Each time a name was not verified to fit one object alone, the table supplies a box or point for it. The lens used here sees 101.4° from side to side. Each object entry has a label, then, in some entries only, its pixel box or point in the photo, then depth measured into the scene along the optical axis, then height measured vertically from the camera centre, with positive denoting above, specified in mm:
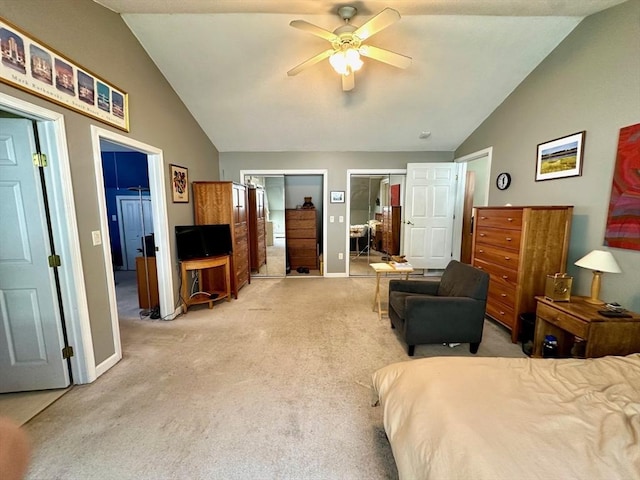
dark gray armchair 2420 -985
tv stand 3540 -1019
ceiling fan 1991 +1400
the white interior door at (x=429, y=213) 4961 -72
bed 877 -839
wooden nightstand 1929 -907
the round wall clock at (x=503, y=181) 3643 +403
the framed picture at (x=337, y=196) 5105 +264
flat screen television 3520 -430
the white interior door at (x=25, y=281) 1869 -521
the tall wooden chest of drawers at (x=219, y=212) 3965 -30
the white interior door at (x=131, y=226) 5363 -318
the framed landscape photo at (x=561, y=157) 2617 +553
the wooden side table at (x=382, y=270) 3170 -734
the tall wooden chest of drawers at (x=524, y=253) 2617 -456
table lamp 2096 -456
